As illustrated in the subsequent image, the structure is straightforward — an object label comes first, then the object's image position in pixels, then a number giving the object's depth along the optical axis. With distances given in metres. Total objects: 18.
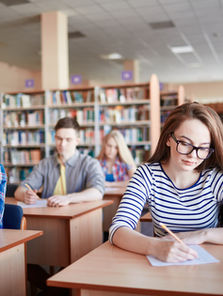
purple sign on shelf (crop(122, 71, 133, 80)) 6.55
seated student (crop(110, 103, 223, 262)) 1.57
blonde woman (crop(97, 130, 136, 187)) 4.69
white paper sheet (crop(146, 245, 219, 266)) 1.29
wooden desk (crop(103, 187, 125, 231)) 3.71
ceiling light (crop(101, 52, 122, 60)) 10.36
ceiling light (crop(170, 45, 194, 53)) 9.81
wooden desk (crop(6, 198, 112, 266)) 2.49
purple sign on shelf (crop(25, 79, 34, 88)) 7.33
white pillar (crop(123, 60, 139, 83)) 11.05
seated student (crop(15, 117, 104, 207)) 3.14
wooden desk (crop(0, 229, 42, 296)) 1.74
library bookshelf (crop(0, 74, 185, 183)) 6.27
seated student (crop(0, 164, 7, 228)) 1.98
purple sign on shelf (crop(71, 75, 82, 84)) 6.95
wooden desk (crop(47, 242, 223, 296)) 1.07
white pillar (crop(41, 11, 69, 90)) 6.94
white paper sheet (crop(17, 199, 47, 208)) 2.77
